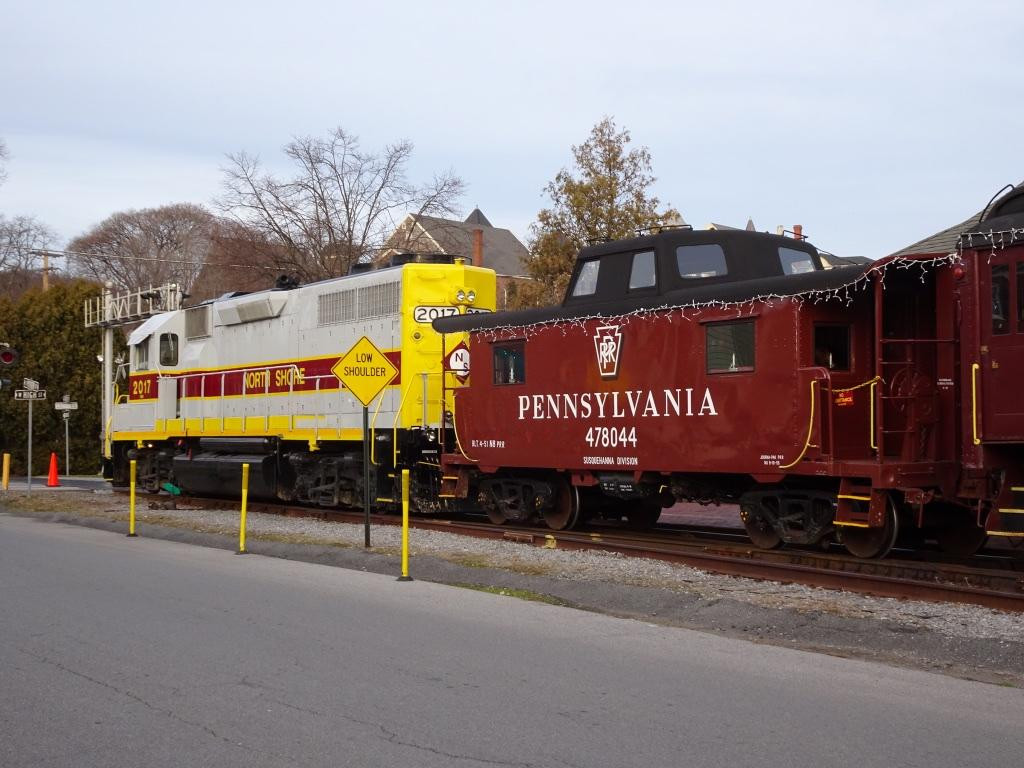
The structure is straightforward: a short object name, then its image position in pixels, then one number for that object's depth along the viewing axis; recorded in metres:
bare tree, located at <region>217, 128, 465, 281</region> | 40.09
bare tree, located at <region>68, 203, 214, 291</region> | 71.44
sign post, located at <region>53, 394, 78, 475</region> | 30.59
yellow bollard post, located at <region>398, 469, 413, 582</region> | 11.98
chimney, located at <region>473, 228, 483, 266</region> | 40.16
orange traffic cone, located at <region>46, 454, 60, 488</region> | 30.31
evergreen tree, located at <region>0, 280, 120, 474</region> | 41.00
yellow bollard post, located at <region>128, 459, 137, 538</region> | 16.53
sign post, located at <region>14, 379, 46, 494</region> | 27.83
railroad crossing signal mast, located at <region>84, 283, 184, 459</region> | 28.06
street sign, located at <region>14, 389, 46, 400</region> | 27.78
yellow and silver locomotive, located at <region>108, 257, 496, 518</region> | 18.22
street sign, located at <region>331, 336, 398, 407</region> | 14.29
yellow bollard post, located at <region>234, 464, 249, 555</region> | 14.45
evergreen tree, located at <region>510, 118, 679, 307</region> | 29.98
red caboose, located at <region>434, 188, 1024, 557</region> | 11.03
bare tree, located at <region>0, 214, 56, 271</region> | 65.82
